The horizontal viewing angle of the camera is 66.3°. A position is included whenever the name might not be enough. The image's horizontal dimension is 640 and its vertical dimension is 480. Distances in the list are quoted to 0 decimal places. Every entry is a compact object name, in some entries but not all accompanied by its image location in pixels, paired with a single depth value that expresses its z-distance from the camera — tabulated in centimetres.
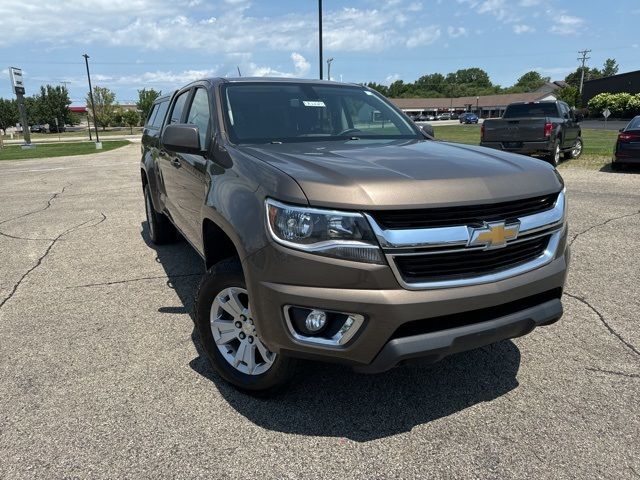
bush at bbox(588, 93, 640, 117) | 4850
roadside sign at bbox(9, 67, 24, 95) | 3431
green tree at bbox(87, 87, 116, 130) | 7225
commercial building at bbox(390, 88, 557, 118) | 10269
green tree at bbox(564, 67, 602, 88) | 12183
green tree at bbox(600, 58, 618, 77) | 13881
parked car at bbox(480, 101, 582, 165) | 1273
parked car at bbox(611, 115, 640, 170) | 1250
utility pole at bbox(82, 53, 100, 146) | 3578
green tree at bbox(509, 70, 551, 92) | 14409
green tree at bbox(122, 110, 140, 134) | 8462
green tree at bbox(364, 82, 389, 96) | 13112
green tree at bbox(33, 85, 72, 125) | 7525
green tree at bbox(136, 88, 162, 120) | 7706
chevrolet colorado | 218
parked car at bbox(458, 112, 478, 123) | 7125
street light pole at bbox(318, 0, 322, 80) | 1881
